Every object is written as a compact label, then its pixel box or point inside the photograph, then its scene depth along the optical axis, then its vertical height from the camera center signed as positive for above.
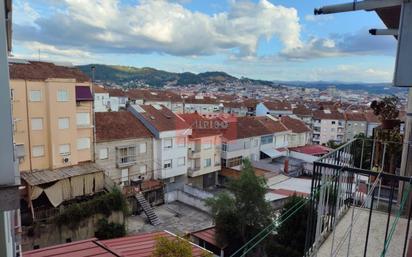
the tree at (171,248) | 7.53 -3.91
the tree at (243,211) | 14.72 -5.76
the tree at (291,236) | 12.55 -5.97
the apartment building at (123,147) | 21.12 -4.31
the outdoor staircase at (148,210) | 19.21 -7.81
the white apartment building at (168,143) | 23.91 -4.36
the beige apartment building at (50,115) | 16.94 -1.79
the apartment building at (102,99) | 46.81 -2.18
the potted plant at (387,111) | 7.81 -0.44
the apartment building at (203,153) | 26.48 -5.60
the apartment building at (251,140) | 29.00 -4.91
